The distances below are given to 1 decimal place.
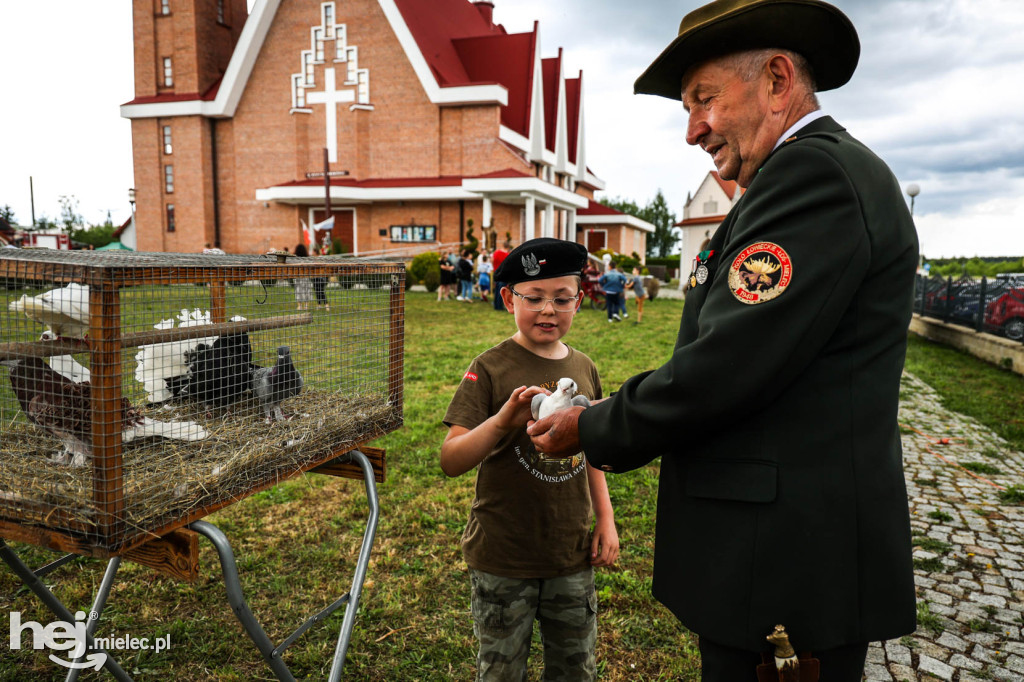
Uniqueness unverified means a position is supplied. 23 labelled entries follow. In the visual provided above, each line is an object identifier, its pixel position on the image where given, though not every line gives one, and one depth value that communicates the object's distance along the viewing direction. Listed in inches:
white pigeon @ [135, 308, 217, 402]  84.2
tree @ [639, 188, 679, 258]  3361.2
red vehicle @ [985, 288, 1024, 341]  483.8
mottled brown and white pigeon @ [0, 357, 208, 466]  69.6
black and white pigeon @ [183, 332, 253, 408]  84.8
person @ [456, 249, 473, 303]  862.5
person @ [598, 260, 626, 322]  680.4
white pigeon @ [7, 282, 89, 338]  70.0
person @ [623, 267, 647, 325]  705.6
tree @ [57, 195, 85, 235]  2640.3
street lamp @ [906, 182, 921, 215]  954.1
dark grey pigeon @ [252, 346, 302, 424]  92.4
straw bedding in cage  64.9
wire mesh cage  62.4
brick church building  1248.2
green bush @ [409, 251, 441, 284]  938.7
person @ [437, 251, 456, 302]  863.7
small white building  1686.1
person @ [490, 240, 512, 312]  750.4
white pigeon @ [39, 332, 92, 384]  74.1
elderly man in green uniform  52.6
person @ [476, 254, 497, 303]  885.2
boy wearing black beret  87.0
